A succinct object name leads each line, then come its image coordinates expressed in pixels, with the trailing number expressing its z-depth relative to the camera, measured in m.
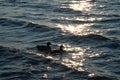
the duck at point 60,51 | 19.41
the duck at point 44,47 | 19.64
